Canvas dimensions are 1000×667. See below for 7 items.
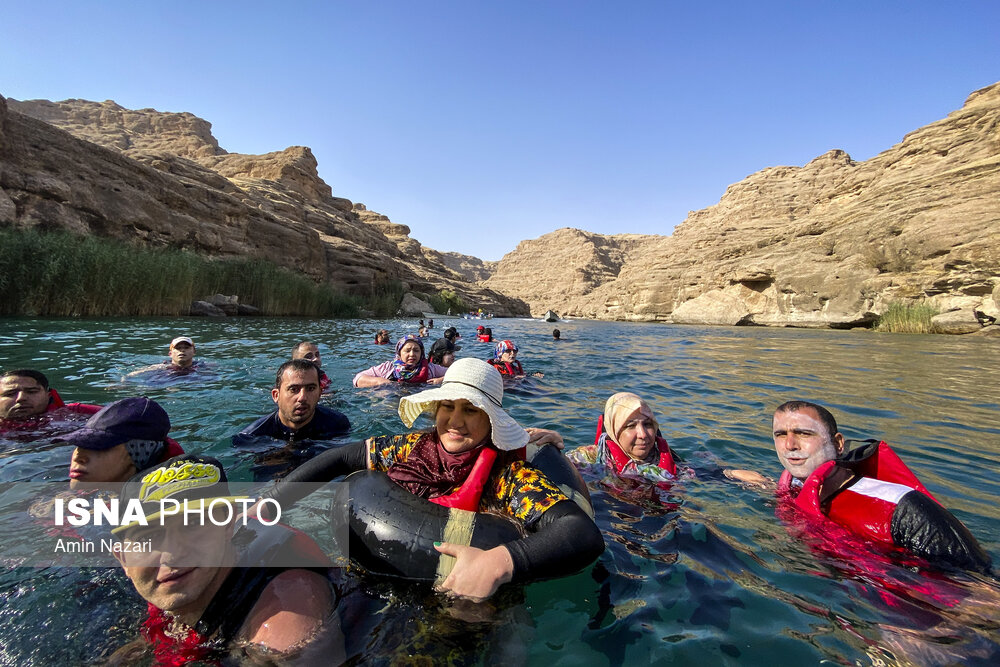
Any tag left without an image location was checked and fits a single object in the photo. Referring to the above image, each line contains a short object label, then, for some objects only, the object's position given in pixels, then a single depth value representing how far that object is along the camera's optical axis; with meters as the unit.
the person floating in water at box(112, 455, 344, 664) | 1.68
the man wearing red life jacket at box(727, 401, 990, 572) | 2.50
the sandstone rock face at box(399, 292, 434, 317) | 52.36
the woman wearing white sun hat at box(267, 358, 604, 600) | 1.93
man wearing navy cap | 2.96
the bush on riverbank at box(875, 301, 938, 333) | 24.98
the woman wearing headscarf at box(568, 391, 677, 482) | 4.11
